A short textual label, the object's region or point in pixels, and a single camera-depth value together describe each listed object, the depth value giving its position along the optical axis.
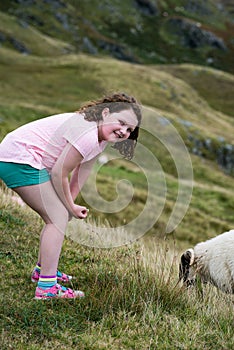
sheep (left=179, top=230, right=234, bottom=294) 5.65
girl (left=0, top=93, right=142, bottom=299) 4.67
